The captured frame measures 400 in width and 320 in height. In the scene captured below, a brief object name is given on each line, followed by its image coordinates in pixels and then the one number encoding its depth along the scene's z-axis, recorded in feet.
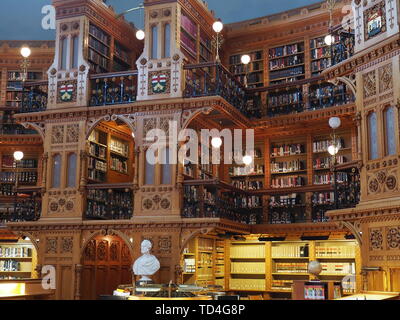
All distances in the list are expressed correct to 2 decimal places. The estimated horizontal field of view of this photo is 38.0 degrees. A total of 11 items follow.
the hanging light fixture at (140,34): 42.52
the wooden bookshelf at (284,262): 39.83
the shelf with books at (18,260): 46.16
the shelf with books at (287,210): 40.52
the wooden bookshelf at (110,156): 41.16
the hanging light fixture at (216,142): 38.06
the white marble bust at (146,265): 34.40
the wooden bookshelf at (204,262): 37.76
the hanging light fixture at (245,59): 40.62
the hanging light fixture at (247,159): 40.40
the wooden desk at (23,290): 27.22
